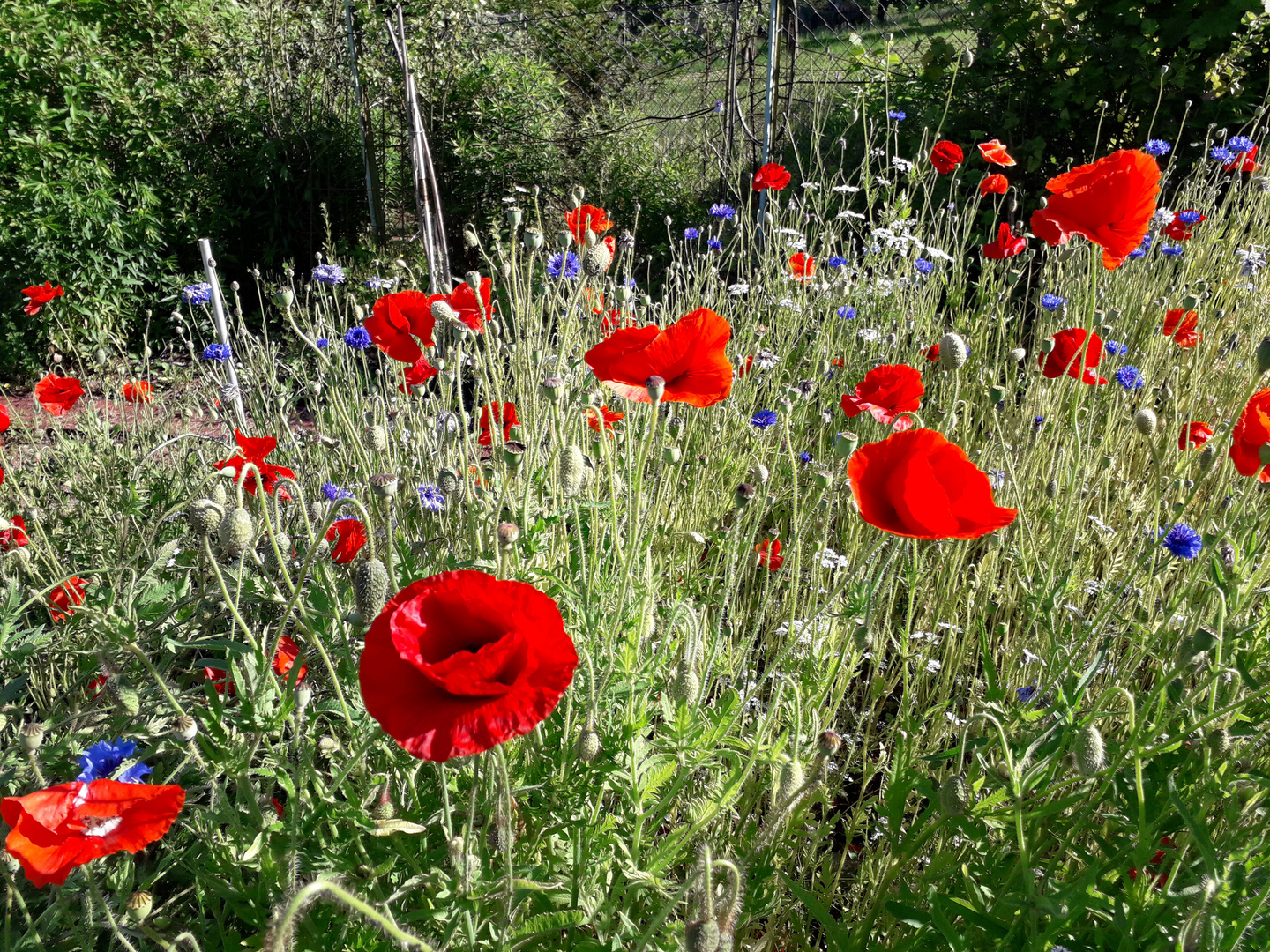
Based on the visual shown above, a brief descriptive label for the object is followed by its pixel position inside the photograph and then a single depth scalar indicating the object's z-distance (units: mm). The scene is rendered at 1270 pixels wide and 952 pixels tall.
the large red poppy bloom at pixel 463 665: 782
